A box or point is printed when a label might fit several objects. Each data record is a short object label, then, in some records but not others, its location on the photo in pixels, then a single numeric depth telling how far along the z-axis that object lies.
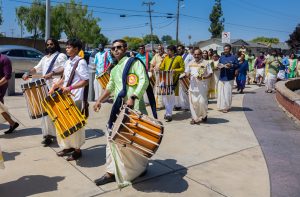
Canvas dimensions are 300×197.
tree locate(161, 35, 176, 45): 168.90
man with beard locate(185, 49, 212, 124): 7.30
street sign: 17.16
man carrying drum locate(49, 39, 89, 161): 4.99
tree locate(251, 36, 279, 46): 130.57
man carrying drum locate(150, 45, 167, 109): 9.26
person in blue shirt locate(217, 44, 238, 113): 8.71
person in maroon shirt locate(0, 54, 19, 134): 5.98
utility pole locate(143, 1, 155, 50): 55.25
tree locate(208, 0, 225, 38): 74.94
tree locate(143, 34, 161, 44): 100.53
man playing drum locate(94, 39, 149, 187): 4.02
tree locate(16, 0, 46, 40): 48.43
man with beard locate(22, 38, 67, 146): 5.58
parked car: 16.77
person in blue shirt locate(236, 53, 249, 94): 13.69
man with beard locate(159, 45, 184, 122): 7.85
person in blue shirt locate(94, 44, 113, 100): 9.74
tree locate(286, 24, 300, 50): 54.75
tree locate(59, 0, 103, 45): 50.75
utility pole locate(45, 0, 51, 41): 17.61
